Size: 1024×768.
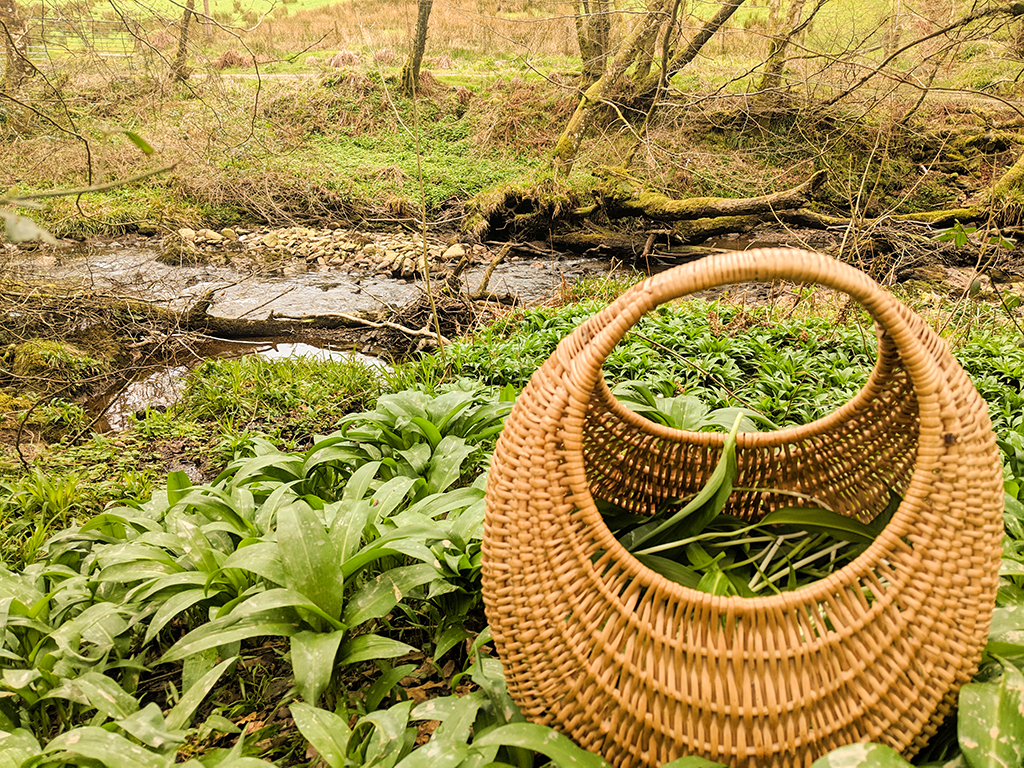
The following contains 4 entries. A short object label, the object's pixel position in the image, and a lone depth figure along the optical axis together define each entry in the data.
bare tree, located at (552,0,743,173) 6.33
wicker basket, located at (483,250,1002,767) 0.94
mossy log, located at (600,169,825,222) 6.66
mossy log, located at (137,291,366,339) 5.54
